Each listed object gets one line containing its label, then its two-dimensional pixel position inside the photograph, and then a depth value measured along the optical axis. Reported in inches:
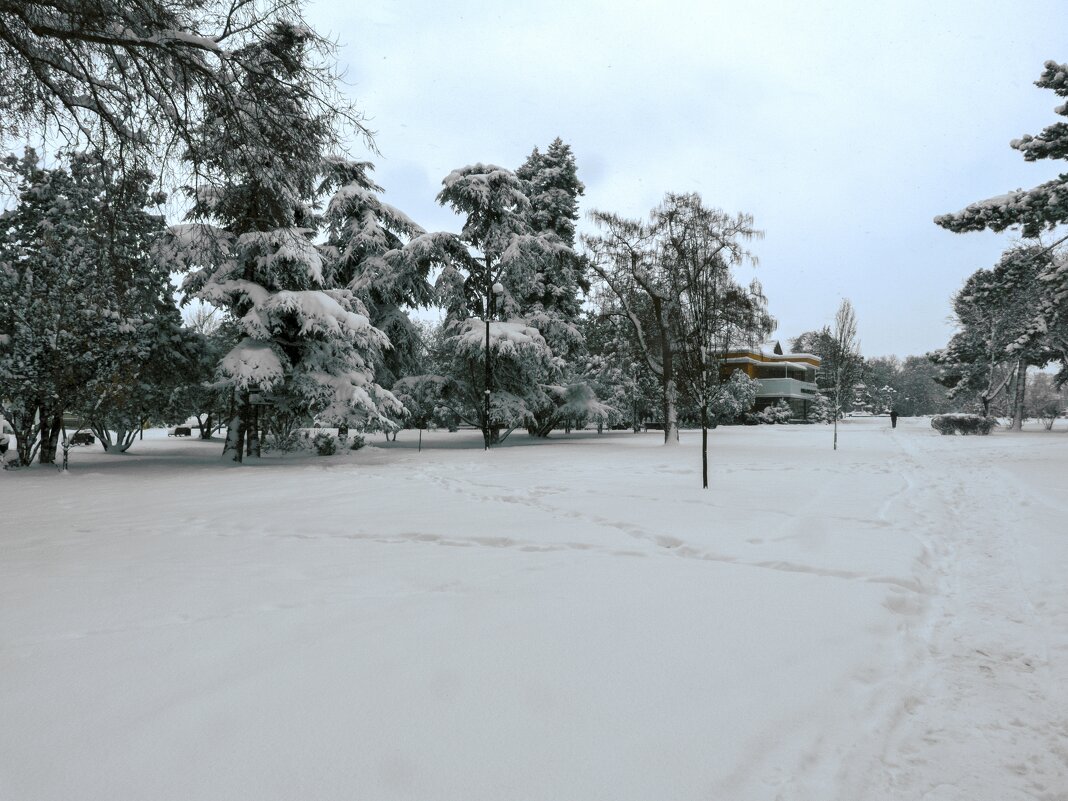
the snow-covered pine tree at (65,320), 518.0
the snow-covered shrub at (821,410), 2182.6
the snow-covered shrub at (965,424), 1077.1
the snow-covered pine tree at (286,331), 579.2
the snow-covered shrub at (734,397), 1515.7
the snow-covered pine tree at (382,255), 856.3
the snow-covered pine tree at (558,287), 979.9
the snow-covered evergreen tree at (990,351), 1136.2
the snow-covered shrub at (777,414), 2010.3
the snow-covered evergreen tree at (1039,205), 472.4
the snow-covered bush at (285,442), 789.9
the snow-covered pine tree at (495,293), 859.4
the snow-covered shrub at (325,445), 747.4
